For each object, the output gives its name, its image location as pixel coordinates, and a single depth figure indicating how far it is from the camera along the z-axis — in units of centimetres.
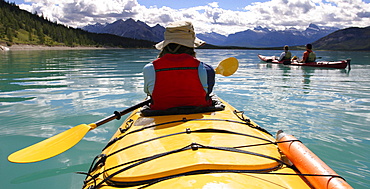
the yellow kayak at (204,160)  225
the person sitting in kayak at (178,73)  401
